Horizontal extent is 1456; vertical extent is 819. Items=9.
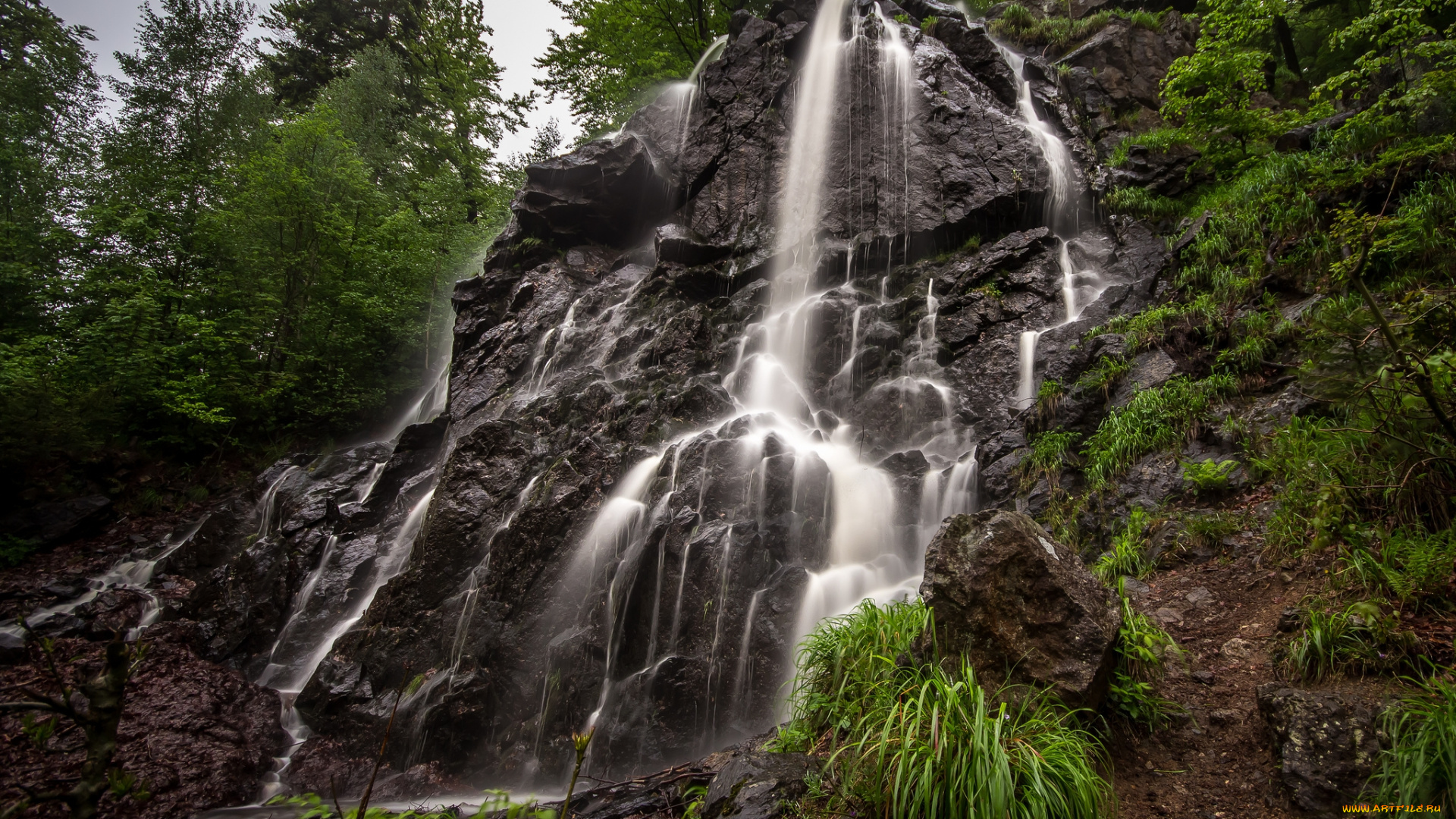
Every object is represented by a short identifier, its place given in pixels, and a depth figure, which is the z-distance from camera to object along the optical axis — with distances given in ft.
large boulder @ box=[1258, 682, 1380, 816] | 9.08
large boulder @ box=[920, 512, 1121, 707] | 11.62
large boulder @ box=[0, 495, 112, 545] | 39.86
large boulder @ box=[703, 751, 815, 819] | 11.28
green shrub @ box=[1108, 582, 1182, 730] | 11.62
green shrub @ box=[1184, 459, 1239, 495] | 19.21
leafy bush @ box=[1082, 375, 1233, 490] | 22.03
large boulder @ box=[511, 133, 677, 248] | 53.72
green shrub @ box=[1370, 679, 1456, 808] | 8.27
